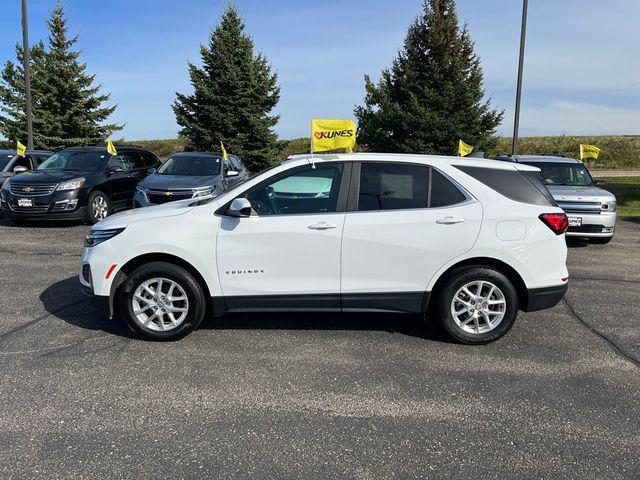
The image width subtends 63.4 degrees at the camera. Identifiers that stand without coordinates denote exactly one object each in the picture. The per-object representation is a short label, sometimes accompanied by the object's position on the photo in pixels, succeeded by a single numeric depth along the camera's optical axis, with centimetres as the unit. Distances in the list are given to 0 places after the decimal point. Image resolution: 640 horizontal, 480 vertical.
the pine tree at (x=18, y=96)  2707
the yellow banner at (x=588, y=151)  1549
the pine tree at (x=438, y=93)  2425
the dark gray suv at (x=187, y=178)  1069
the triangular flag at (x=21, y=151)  1344
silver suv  944
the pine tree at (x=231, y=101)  2525
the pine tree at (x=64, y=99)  2680
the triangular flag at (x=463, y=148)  1705
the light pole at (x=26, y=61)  1641
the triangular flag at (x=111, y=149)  1226
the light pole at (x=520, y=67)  1527
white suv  453
